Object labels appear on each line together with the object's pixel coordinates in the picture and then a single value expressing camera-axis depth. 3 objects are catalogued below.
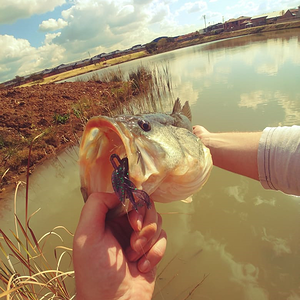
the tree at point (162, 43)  68.96
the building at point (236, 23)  69.84
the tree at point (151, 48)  62.38
